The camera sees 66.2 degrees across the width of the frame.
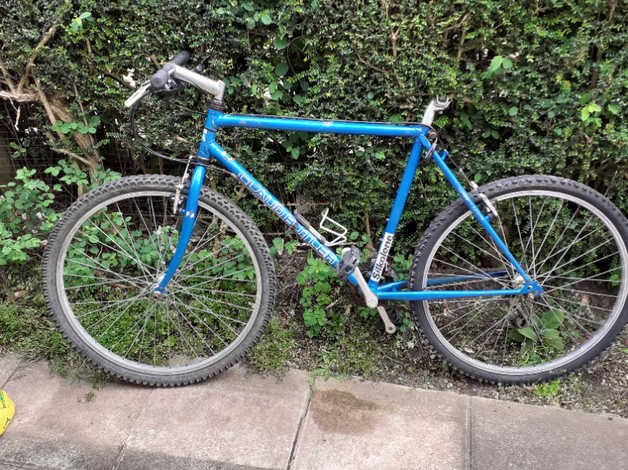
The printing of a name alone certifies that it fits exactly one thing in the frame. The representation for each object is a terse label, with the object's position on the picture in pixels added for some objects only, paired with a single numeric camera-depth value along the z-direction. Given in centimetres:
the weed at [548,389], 262
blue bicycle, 238
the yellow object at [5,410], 236
